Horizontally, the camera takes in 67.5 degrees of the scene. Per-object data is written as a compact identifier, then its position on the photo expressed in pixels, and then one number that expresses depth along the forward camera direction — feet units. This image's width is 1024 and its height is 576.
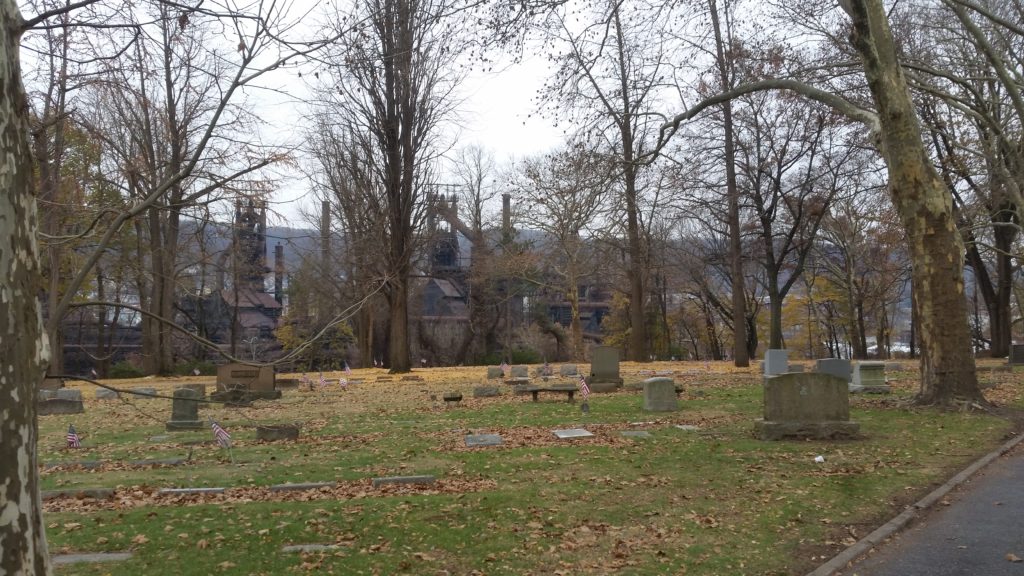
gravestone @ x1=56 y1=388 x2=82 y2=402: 58.75
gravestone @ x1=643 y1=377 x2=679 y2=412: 50.16
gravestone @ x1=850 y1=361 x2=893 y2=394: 59.67
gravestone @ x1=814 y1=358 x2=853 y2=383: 53.88
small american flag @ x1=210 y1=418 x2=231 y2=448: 35.65
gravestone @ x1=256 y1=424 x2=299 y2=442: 42.37
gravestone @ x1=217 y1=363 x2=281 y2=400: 66.33
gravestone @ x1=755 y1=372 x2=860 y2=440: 35.91
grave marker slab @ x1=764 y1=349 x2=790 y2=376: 73.20
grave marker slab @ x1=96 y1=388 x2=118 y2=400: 70.03
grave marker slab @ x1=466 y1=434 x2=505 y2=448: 38.17
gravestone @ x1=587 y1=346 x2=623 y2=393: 65.77
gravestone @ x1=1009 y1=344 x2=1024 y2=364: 83.82
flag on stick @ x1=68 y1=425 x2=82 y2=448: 40.15
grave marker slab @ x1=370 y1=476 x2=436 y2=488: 29.30
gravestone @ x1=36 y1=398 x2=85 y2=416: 57.00
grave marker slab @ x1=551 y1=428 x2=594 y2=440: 39.73
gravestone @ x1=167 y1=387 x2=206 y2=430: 47.06
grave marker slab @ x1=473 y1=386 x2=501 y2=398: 64.08
